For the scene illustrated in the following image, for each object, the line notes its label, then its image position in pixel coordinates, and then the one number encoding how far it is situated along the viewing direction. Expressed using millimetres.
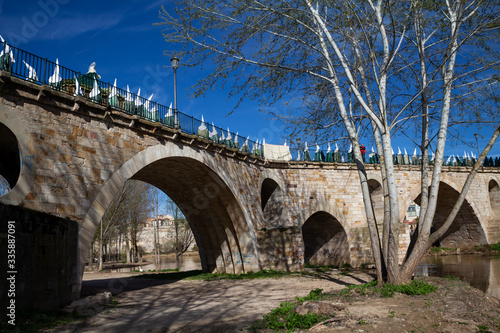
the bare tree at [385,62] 9617
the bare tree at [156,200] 29875
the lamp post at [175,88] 13316
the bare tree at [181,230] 34781
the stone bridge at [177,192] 8430
